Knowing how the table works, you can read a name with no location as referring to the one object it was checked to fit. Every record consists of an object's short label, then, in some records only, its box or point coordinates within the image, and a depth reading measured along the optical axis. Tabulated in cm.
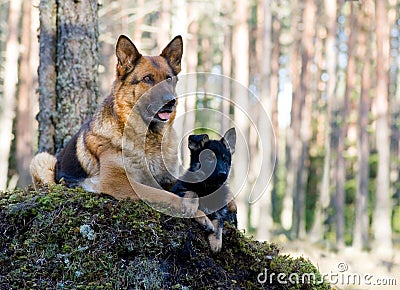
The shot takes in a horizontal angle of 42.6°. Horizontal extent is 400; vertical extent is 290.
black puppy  555
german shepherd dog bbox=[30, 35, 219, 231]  570
